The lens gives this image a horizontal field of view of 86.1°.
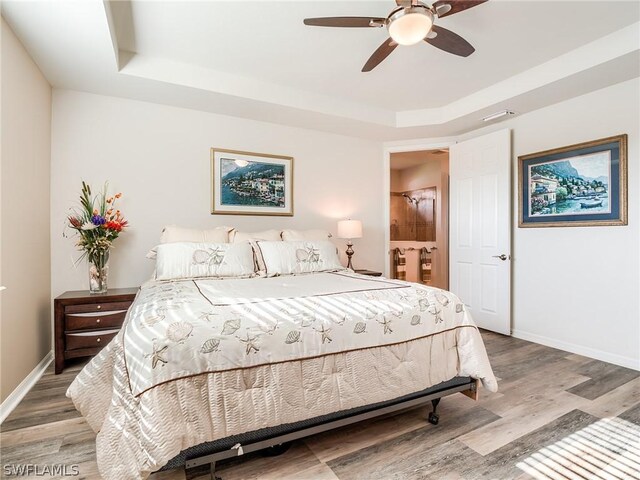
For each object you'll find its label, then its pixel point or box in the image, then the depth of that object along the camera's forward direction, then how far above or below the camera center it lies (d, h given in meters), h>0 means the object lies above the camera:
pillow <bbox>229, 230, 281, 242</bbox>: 3.31 +0.05
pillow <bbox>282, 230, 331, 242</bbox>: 3.57 +0.07
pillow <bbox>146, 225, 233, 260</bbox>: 3.06 +0.05
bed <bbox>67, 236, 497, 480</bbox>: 1.31 -0.58
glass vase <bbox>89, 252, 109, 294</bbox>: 2.95 -0.29
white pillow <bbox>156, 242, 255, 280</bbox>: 2.69 -0.17
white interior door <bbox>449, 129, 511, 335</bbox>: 3.80 +0.17
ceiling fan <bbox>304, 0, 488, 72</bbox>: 1.91 +1.29
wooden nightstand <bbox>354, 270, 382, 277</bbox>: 3.94 -0.37
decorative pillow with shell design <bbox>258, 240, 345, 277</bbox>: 2.99 -0.15
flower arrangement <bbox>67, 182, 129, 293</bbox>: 2.92 +0.09
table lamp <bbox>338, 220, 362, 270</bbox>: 4.04 +0.14
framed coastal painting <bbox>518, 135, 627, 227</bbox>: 3.00 +0.54
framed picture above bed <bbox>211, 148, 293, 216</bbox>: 3.71 +0.65
